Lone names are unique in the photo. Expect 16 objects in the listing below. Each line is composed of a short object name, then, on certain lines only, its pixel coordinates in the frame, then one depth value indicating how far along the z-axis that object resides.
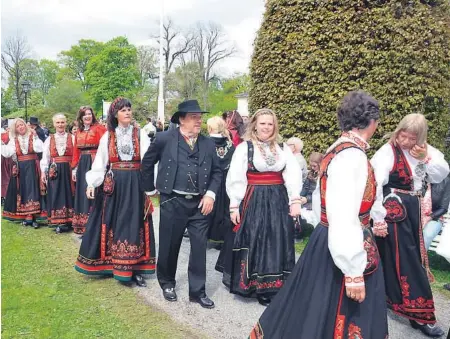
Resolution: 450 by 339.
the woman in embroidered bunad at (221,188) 6.07
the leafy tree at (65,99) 48.48
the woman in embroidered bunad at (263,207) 4.47
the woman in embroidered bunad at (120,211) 5.03
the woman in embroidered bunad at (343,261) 2.53
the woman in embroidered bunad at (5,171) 10.23
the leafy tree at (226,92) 49.59
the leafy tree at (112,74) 55.28
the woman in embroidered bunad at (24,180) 8.07
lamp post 24.82
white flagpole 25.66
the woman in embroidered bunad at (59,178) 7.54
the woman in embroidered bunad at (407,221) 3.83
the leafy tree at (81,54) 64.81
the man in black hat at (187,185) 4.39
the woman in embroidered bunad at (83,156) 6.63
